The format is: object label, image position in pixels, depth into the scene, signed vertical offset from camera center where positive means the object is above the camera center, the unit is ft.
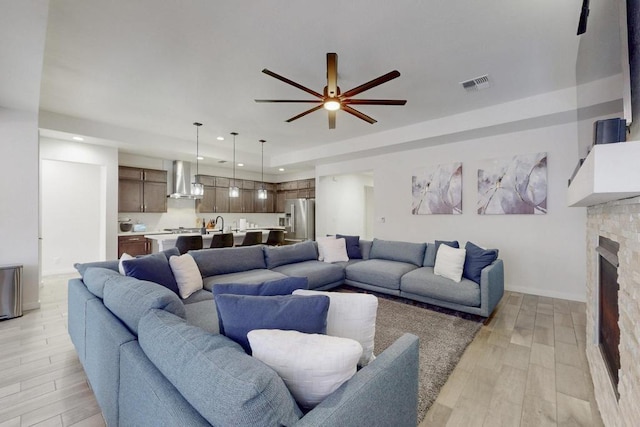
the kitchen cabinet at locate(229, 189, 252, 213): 25.57 +1.03
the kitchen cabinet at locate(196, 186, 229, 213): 23.70 +1.08
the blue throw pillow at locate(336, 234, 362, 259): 15.81 -1.88
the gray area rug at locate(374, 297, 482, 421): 6.71 -3.93
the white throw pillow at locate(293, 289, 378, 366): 4.48 -1.70
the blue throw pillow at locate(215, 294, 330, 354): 3.86 -1.40
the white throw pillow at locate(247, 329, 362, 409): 3.15 -1.69
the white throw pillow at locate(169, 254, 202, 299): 8.82 -1.96
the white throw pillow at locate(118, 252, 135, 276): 7.86 -1.47
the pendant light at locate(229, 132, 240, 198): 18.01 +1.63
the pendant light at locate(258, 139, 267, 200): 20.31 +1.43
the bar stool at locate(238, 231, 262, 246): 16.87 -1.51
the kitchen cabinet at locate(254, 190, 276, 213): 27.72 +0.97
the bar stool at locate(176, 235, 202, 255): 14.71 -1.55
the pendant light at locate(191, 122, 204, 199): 17.08 +1.59
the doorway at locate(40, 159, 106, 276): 18.07 -0.05
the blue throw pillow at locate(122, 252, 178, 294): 7.74 -1.60
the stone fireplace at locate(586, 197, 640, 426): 3.78 -1.59
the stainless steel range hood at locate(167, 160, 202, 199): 21.61 +2.55
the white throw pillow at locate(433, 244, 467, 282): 11.14 -2.00
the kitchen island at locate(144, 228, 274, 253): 15.78 -1.61
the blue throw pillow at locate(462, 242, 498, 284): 10.95 -1.84
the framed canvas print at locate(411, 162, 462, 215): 16.08 +1.41
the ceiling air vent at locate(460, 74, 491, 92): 10.77 +5.10
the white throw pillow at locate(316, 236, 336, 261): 15.23 -1.76
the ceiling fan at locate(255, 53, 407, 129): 8.27 +3.90
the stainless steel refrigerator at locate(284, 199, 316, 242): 25.25 -0.61
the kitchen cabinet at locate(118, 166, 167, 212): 19.27 +1.68
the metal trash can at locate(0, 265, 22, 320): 10.74 -3.00
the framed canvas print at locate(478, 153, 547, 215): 13.57 +1.43
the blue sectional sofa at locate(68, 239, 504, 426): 2.61 -1.93
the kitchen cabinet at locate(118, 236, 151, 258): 18.21 -2.10
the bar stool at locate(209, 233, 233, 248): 15.67 -1.51
